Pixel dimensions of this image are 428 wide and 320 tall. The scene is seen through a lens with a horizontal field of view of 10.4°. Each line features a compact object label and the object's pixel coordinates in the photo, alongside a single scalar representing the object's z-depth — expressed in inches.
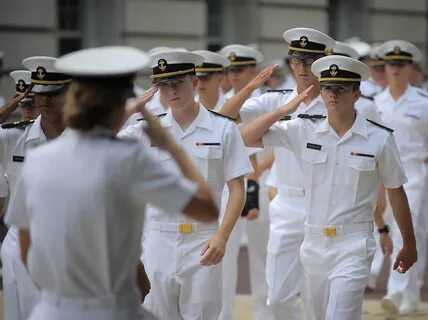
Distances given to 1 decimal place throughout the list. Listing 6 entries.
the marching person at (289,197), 664.0
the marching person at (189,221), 555.0
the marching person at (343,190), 550.8
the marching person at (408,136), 820.0
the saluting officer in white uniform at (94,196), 353.7
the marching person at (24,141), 558.3
